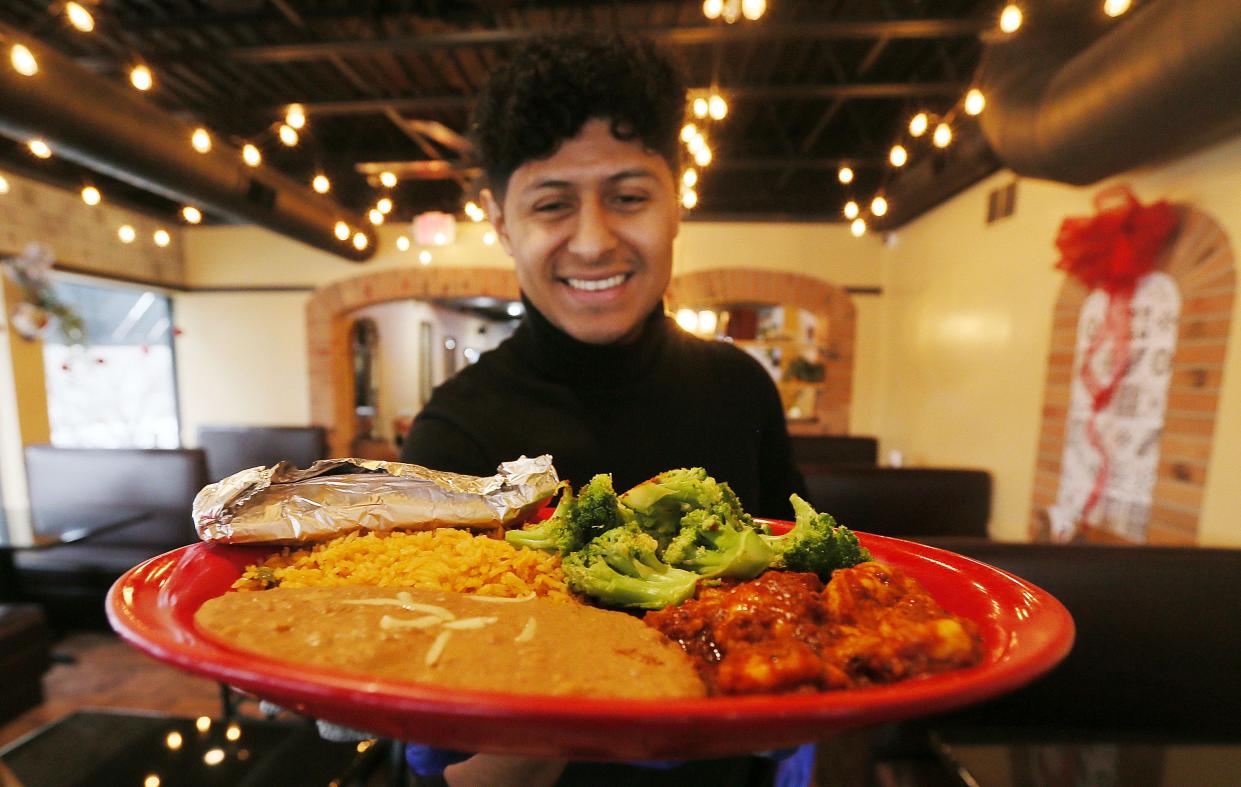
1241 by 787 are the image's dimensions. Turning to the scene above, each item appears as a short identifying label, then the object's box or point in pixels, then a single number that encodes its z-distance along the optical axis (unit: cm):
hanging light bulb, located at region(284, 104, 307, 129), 330
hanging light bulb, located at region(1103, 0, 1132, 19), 199
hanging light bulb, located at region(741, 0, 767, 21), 208
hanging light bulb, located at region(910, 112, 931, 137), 309
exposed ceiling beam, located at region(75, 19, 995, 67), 311
